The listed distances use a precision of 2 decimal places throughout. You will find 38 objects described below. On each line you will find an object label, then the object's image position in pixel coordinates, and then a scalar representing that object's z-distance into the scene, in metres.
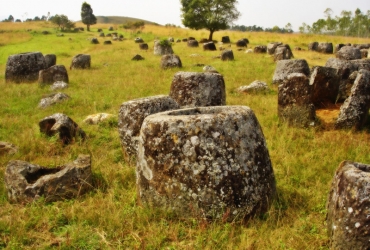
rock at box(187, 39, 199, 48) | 32.94
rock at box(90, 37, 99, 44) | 39.31
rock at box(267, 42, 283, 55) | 26.43
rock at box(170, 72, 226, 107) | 8.30
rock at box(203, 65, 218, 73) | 16.31
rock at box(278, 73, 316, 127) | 8.37
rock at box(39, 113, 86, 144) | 7.32
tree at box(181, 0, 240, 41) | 43.62
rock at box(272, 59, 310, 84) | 13.25
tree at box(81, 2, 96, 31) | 74.81
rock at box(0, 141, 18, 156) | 6.59
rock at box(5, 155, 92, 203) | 4.72
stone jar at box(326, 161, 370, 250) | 3.04
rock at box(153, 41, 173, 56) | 26.11
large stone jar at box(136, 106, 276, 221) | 3.82
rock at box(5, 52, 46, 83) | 16.17
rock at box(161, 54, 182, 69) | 18.66
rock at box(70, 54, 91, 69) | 19.85
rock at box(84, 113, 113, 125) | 8.92
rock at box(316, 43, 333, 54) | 28.83
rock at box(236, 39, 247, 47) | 33.49
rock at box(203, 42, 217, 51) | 29.92
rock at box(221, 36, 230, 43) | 38.05
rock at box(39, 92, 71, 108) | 11.07
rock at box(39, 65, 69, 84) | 15.03
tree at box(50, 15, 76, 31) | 65.25
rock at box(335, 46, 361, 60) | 19.68
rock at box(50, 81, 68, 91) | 14.09
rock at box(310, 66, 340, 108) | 9.71
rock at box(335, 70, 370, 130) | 7.99
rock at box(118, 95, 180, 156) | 6.01
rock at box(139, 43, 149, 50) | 31.50
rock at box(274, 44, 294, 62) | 21.61
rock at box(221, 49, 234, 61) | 22.30
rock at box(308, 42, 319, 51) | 30.71
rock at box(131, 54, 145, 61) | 23.22
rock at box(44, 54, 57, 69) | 20.61
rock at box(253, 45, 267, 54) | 27.59
